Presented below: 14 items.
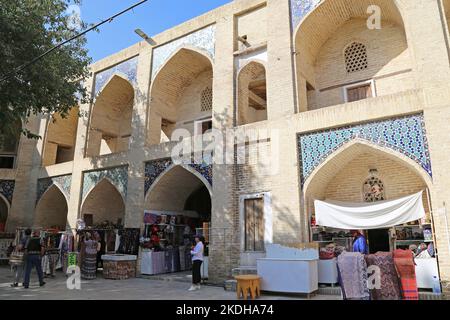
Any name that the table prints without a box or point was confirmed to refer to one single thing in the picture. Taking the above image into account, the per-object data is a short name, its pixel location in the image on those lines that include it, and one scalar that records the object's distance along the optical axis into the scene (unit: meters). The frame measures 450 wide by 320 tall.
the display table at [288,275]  6.50
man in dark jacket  7.45
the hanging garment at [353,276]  5.29
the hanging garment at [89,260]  9.16
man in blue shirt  7.02
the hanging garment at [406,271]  4.97
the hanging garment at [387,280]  5.05
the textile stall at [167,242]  10.05
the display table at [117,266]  9.23
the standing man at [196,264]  7.63
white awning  6.88
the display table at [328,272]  7.15
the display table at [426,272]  6.40
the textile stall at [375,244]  5.05
